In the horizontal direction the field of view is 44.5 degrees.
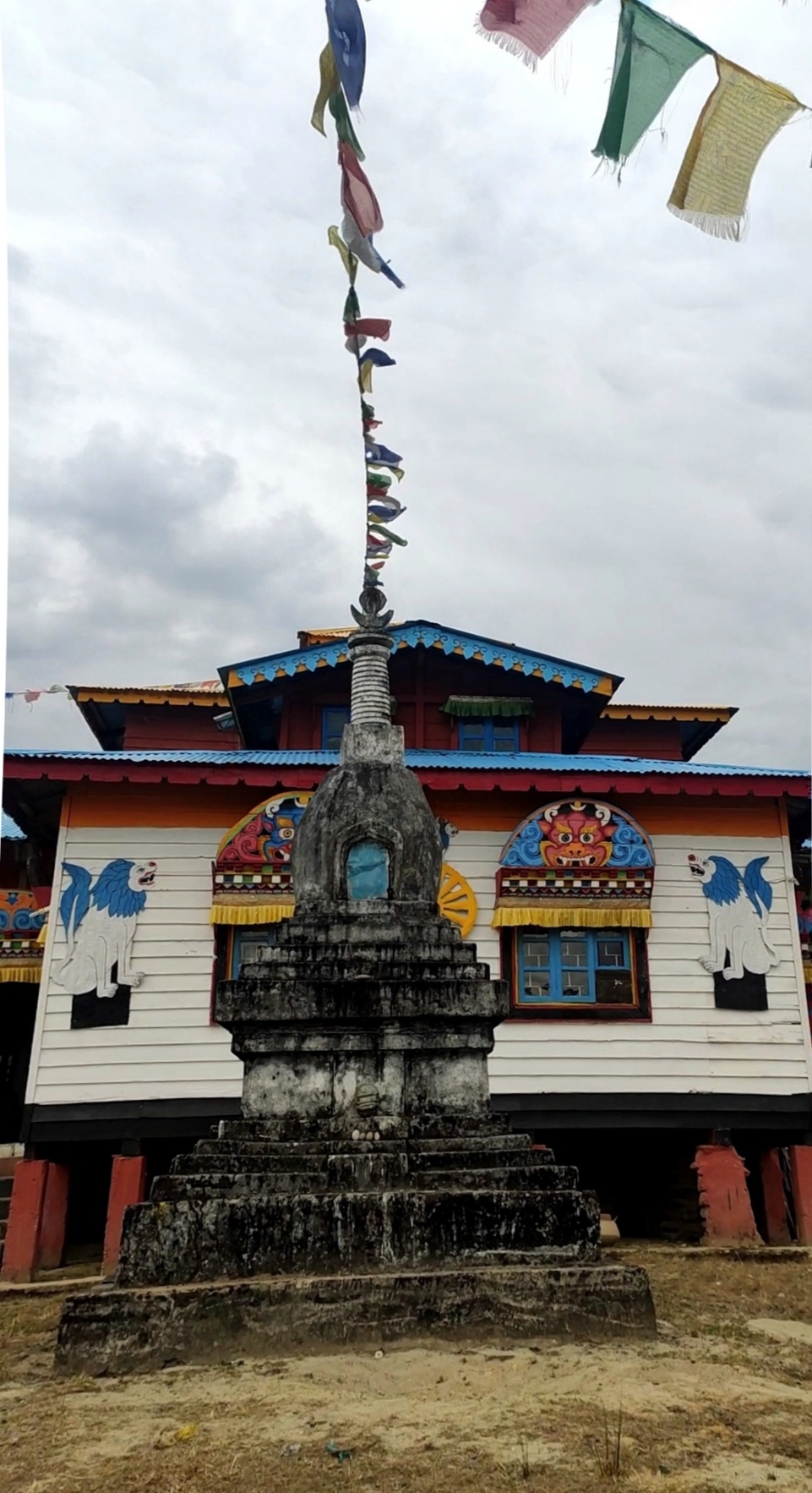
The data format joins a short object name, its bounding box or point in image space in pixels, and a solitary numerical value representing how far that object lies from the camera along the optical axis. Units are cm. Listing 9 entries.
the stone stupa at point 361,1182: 561
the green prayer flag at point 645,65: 617
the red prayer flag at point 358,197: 801
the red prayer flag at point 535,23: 598
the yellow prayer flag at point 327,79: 742
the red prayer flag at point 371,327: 933
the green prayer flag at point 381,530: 1051
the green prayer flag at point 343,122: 758
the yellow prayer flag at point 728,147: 632
